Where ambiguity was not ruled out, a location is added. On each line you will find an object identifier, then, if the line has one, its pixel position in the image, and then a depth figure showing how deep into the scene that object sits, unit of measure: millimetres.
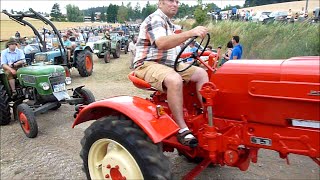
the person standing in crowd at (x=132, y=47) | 10457
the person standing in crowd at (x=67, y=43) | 9563
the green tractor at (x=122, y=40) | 14662
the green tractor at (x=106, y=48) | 12226
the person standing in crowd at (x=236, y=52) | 5960
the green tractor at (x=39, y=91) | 4676
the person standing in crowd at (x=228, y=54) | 6554
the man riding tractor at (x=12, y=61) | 5033
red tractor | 1680
